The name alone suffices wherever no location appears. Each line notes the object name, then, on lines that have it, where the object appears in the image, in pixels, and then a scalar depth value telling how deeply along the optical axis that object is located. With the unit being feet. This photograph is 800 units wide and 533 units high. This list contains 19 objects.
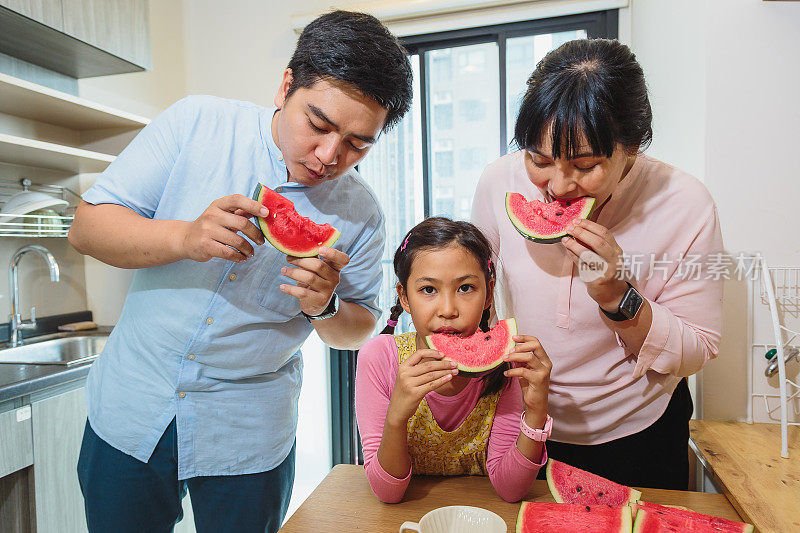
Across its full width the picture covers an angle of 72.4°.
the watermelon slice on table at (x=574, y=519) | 3.55
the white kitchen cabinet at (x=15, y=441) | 7.14
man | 4.42
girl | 4.32
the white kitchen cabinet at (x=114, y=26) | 8.90
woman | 4.27
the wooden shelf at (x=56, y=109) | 8.32
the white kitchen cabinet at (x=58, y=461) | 7.73
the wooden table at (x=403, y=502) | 3.93
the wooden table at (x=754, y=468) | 4.83
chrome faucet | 9.62
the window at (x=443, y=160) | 13.72
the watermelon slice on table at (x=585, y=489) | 4.25
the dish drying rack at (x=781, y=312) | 7.31
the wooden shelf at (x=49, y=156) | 8.26
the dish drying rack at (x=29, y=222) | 9.03
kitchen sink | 9.54
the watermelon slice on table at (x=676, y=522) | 3.48
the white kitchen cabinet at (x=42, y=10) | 7.86
